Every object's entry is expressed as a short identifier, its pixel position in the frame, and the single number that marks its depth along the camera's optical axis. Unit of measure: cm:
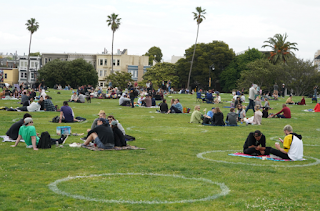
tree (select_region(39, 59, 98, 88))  10219
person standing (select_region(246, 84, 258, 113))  2957
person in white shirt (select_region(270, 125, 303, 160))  1200
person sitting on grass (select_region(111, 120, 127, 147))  1373
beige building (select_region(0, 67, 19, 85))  12838
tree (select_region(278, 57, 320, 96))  6122
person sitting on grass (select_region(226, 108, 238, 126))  2183
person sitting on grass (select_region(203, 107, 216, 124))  2223
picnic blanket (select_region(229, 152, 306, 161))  1214
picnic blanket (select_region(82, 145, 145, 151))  1310
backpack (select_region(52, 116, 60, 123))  2122
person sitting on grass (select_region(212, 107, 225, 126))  2167
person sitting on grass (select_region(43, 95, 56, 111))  2766
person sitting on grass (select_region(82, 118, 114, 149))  1327
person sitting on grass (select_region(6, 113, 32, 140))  1450
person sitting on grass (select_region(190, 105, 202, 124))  2289
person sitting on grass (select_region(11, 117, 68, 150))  1307
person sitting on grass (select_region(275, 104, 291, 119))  2722
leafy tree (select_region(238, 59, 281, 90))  6850
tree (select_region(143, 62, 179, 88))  9506
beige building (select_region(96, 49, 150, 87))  12500
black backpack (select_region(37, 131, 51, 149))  1321
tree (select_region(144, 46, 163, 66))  14826
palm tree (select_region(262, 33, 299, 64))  8738
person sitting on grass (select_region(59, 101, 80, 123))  2097
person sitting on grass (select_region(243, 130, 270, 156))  1254
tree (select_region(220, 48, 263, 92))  9388
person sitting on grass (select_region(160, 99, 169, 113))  2914
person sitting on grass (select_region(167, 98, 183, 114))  2921
